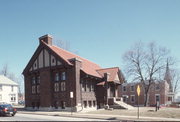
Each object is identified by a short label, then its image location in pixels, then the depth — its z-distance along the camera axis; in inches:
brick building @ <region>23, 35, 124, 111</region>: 1251.2
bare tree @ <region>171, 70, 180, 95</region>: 2980.6
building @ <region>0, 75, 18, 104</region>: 2391.7
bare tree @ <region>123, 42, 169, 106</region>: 1836.0
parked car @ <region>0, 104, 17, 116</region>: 896.9
